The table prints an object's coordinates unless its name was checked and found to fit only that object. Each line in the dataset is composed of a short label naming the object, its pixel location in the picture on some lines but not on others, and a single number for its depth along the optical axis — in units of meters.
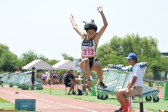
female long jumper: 10.89
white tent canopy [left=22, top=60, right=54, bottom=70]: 58.17
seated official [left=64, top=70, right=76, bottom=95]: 29.03
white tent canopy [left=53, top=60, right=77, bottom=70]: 62.84
